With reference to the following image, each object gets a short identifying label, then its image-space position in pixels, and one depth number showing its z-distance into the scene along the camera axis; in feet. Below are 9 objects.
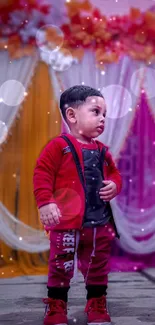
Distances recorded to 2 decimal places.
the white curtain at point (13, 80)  11.35
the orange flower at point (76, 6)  11.28
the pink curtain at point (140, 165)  12.10
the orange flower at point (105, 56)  11.78
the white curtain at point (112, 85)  11.61
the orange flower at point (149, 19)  11.77
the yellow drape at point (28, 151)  11.53
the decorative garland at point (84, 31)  11.31
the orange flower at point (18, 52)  11.44
